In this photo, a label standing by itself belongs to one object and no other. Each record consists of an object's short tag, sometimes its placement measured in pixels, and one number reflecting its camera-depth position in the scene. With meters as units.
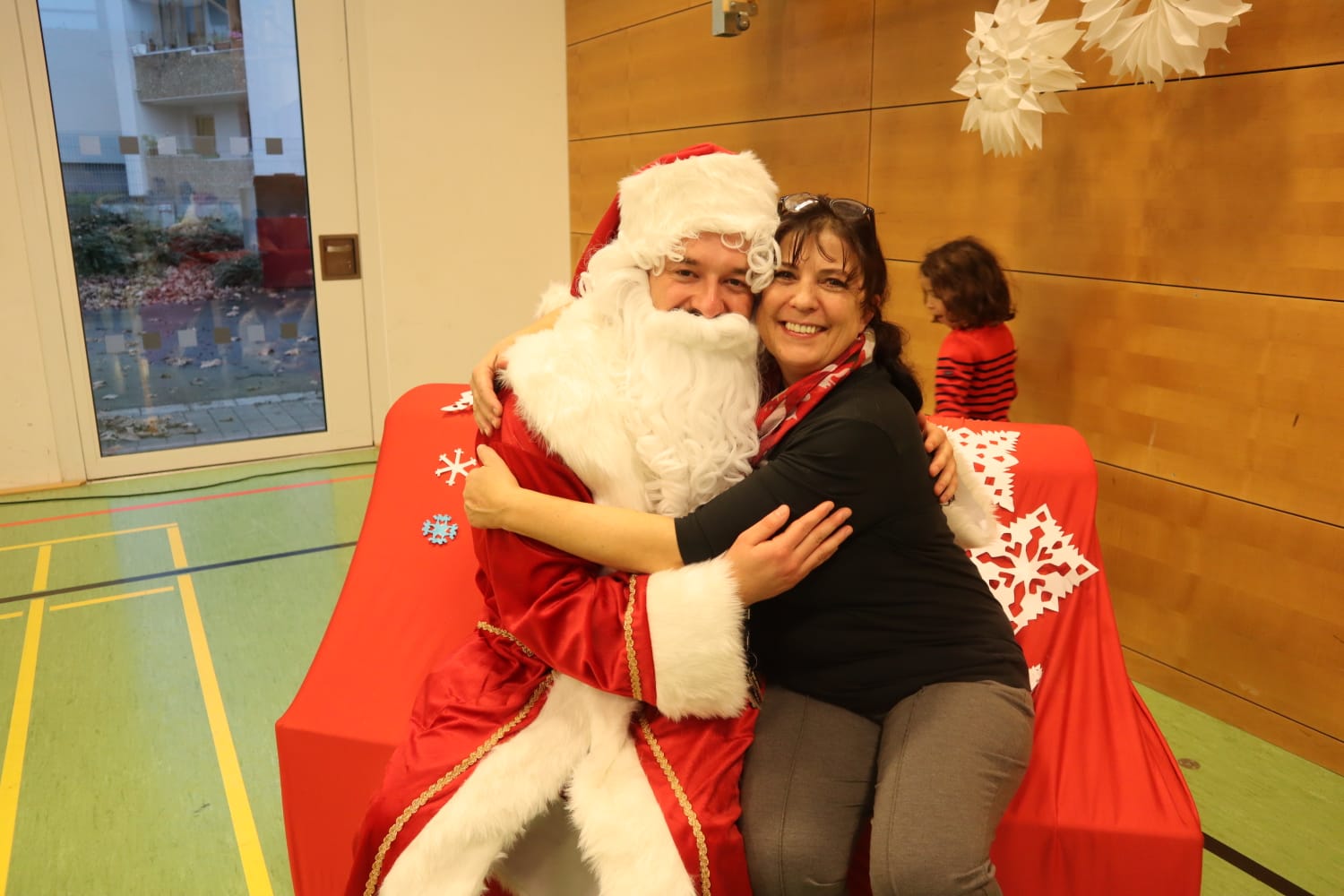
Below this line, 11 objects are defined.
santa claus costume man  1.45
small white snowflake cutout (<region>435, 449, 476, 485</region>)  2.27
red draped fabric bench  1.65
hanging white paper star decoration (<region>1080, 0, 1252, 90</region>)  2.26
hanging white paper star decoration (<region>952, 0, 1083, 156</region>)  2.59
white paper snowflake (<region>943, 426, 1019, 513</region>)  2.12
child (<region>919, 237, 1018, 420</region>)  2.97
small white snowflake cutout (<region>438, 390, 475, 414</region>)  2.40
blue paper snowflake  2.17
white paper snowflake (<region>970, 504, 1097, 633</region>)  2.04
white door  4.55
